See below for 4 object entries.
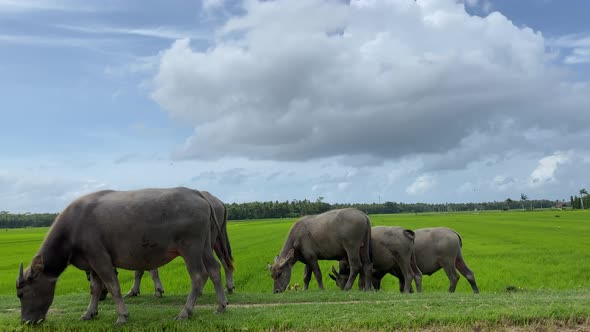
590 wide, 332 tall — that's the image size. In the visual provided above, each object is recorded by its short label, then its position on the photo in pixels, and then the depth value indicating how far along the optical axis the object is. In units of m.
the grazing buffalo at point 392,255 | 13.90
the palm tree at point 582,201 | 131.98
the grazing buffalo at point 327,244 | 13.55
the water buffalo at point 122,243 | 8.59
